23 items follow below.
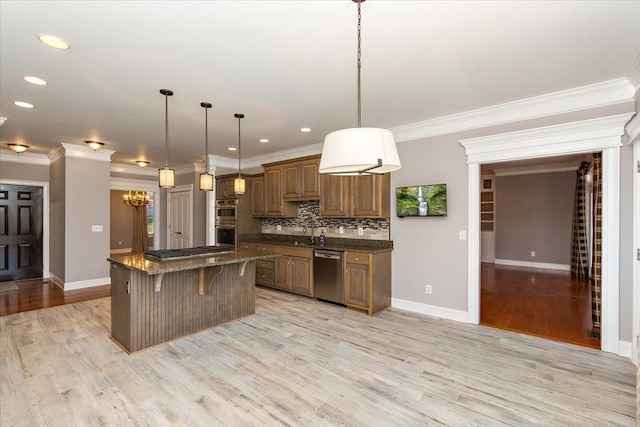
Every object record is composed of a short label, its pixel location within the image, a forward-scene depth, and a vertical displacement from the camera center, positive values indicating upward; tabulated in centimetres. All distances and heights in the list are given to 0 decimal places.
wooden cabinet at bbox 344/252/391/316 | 409 -93
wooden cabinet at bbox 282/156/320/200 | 507 +58
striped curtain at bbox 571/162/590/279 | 630 -38
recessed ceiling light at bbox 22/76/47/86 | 276 +123
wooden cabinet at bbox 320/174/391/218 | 434 +26
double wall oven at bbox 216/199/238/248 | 593 -17
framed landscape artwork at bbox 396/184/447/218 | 395 +17
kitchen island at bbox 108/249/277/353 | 300 -91
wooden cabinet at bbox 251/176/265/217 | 596 +34
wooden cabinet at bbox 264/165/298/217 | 560 +30
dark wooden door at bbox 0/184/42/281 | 586 -36
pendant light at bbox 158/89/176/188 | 306 +37
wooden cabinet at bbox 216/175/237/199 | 605 +53
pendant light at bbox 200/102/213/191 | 357 +38
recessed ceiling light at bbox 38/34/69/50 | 214 +123
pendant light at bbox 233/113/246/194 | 390 +37
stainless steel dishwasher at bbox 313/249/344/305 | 443 -93
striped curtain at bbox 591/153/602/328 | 312 -24
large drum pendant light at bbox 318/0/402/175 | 166 +36
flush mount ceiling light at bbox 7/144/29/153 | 520 +113
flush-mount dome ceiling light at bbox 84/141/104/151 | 501 +114
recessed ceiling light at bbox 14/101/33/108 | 338 +123
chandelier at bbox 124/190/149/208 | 900 +43
